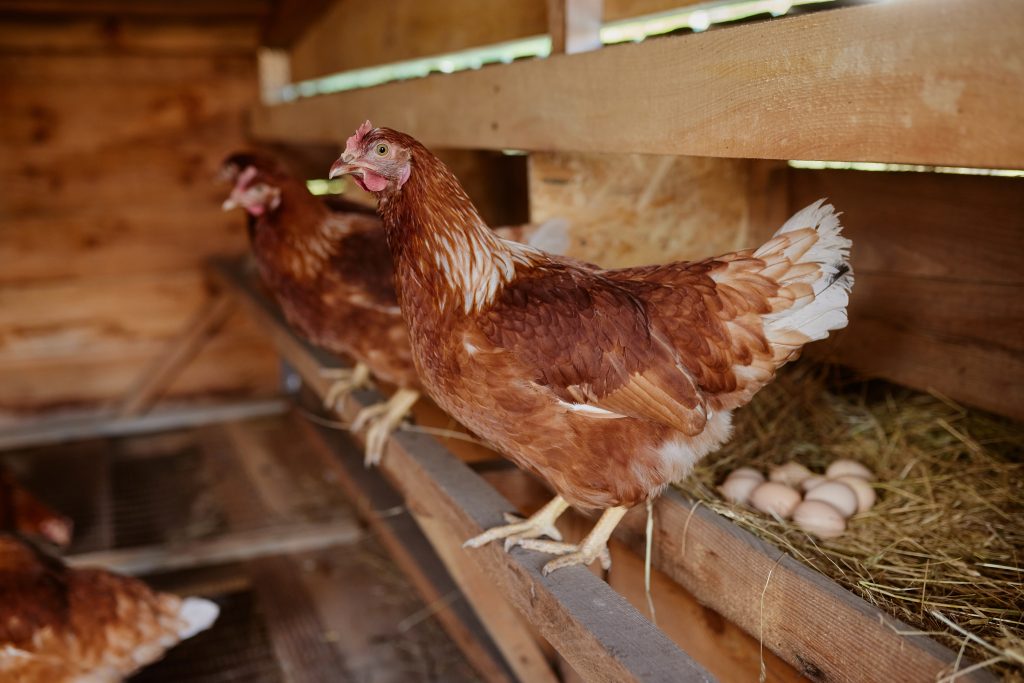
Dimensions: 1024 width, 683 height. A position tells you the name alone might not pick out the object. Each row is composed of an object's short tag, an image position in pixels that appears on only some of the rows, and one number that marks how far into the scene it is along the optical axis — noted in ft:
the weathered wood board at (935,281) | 4.98
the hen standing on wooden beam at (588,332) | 3.74
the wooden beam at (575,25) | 4.38
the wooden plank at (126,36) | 11.53
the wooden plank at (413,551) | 6.60
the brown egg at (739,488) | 4.56
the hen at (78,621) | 5.76
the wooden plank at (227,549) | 9.09
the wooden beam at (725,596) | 2.89
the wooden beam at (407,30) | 6.09
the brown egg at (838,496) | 4.48
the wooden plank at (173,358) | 12.98
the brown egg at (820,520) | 4.25
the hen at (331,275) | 6.28
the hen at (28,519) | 8.69
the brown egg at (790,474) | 4.86
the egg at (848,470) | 4.94
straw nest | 3.43
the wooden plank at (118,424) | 12.47
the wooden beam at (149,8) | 11.33
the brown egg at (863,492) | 4.61
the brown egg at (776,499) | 4.41
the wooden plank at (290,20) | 10.28
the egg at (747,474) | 4.80
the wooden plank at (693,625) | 4.10
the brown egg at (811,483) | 4.72
